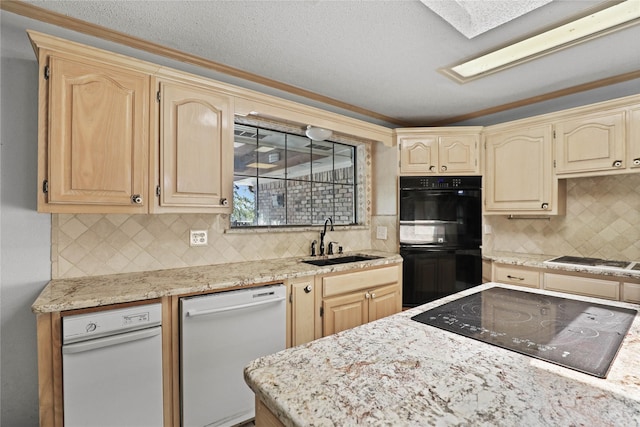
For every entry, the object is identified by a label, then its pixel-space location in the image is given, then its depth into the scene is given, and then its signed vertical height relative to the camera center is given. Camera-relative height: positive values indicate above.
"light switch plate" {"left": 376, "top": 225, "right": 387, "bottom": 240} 3.38 -0.21
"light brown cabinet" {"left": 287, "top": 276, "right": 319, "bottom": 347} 2.13 -0.67
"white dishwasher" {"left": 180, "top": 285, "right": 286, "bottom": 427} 1.70 -0.77
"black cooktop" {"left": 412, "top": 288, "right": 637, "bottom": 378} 0.83 -0.37
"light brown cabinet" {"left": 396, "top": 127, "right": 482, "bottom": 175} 3.17 +0.61
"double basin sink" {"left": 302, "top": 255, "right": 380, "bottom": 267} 2.68 -0.43
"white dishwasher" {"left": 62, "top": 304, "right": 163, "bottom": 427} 1.40 -0.72
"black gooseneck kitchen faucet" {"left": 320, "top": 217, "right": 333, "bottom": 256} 2.96 -0.25
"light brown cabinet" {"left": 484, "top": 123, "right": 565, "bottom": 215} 2.79 +0.37
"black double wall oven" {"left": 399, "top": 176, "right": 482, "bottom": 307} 3.14 -0.27
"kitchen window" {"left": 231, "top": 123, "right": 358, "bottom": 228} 2.66 +0.31
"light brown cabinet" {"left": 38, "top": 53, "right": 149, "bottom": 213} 1.59 +0.41
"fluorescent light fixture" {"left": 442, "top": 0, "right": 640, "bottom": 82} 1.73 +1.08
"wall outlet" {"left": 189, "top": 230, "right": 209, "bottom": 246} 2.29 -0.18
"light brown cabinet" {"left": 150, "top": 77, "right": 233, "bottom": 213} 1.90 +0.41
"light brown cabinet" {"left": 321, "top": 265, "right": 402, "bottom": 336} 2.34 -0.68
